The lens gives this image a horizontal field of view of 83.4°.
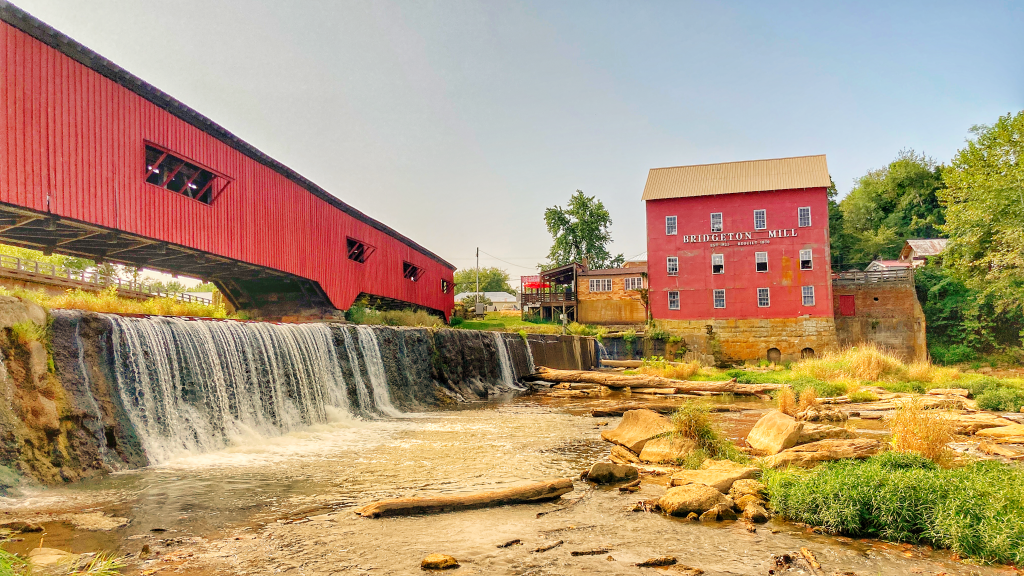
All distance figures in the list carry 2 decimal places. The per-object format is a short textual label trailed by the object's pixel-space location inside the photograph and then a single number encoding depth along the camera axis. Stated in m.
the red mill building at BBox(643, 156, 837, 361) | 32.94
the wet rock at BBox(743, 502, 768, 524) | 5.83
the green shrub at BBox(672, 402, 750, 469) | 8.23
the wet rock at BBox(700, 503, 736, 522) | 5.95
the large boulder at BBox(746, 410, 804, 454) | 8.73
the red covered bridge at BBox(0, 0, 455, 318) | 11.50
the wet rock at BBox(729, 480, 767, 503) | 6.39
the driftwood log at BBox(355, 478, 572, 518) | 6.17
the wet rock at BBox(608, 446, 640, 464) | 8.91
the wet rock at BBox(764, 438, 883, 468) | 7.30
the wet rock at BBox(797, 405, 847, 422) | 12.48
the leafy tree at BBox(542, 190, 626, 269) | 59.09
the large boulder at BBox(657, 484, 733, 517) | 6.07
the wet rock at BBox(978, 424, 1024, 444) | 9.44
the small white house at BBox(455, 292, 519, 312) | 80.29
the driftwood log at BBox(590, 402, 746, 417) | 14.67
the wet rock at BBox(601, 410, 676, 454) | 9.49
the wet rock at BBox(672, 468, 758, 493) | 6.74
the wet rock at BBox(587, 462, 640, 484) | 7.58
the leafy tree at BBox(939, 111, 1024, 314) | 24.14
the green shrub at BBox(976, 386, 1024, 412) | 13.30
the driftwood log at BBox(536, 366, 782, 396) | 19.30
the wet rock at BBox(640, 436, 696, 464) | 8.56
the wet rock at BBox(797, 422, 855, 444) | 8.71
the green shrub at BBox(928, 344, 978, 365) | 33.94
